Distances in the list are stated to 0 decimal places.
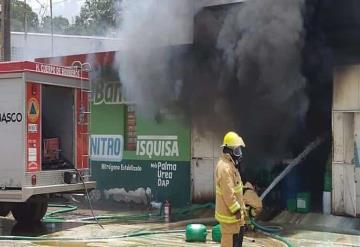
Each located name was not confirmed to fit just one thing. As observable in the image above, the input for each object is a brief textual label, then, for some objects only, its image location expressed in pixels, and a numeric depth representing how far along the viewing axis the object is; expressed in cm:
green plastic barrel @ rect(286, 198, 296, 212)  1120
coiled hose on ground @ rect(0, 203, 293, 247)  952
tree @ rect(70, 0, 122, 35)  2625
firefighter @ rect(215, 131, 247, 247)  598
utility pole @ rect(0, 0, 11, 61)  1470
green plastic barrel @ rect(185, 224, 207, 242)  903
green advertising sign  1289
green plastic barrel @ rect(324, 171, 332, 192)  1062
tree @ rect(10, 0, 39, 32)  4153
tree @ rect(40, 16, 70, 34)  3599
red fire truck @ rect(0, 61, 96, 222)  952
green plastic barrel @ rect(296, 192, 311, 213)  1100
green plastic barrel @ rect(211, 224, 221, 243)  890
